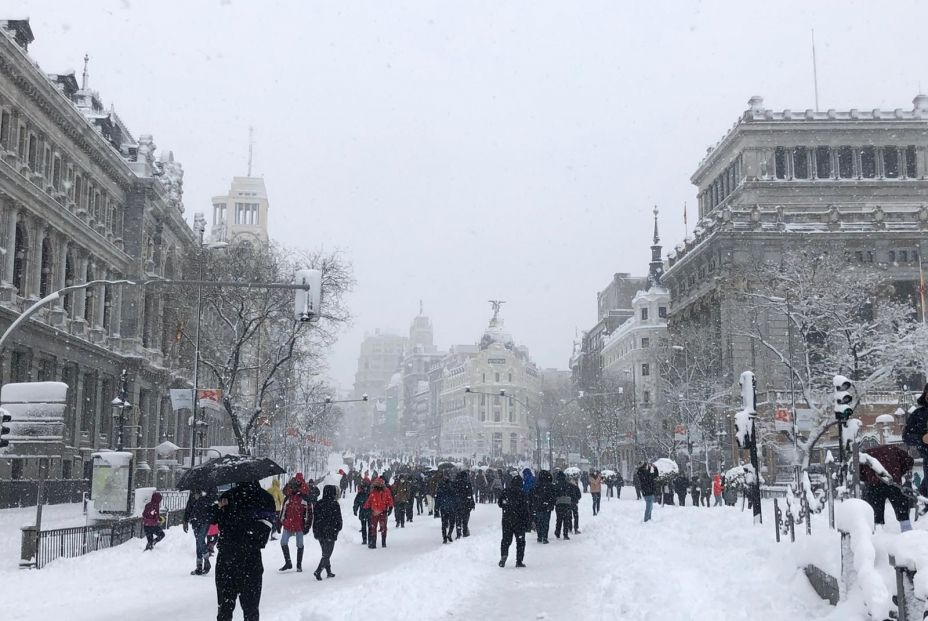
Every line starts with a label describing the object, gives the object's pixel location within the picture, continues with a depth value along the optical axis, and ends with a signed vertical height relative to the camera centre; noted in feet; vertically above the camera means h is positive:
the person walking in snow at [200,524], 57.11 -3.94
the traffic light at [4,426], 56.37 +1.59
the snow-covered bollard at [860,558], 27.66 -3.12
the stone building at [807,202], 205.05 +55.24
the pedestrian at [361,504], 75.91 -3.94
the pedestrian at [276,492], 82.07 -3.05
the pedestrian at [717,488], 131.75 -4.62
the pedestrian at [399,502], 97.76 -4.62
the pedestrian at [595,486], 106.73 -3.44
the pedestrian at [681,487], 130.93 -4.39
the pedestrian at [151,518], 68.08 -4.24
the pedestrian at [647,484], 92.12 -2.82
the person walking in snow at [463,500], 79.46 -3.63
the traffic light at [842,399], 53.11 +2.82
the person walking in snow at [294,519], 58.95 -3.78
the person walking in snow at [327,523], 55.06 -3.79
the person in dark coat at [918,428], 40.47 +0.95
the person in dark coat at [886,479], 42.80 -1.16
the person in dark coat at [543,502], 73.36 -3.56
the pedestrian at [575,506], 83.51 -4.40
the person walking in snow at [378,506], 72.28 -3.71
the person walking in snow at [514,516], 57.57 -3.58
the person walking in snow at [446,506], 77.15 -4.01
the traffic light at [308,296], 58.90 +9.14
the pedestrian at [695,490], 135.33 -4.93
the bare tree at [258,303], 134.31 +21.15
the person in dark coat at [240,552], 32.50 -3.11
